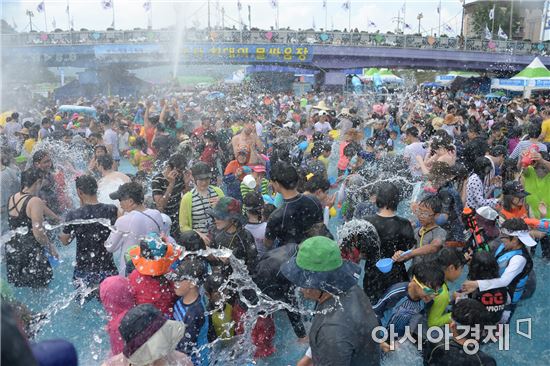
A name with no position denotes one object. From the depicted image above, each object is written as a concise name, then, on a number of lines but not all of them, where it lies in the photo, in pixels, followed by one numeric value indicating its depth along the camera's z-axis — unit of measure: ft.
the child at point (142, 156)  25.95
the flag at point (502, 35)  126.36
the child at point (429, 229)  12.99
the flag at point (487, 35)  131.13
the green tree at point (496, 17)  191.83
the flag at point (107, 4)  125.70
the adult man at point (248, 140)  23.47
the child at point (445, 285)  11.32
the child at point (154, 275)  10.59
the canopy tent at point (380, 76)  120.98
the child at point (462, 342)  9.04
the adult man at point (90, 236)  13.94
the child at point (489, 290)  12.20
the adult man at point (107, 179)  17.46
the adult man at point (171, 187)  17.22
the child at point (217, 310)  11.33
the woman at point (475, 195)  17.30
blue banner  117.39
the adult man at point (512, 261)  12.21
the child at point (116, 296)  10.32
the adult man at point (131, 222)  13.30
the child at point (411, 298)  10.75
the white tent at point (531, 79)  72.64
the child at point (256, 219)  13.53
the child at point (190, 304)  10.16
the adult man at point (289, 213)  13.46
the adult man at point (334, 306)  7.81
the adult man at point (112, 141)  30.32
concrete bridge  121.19
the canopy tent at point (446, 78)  118.42
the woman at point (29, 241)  14.57
